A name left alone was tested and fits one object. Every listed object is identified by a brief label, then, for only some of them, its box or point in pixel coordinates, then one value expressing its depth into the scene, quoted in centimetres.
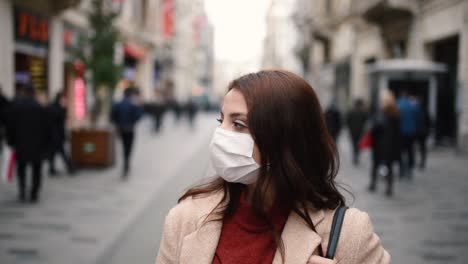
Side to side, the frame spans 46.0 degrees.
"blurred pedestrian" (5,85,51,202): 835
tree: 1310
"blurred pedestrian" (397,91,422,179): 1105
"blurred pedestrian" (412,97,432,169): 1167
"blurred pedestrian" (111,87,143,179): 1117
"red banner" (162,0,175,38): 4394
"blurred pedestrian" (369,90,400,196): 926
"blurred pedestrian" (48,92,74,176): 1116
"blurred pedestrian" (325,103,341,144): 1501
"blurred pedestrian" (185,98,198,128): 3033
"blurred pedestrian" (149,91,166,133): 2515
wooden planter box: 1241
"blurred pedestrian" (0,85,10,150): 860
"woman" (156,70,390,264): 172
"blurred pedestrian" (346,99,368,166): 1402
